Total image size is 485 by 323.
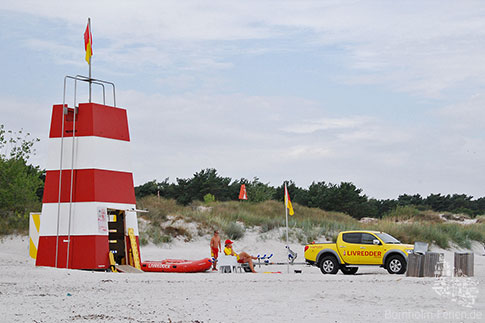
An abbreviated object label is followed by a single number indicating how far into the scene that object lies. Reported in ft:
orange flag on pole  151.12
